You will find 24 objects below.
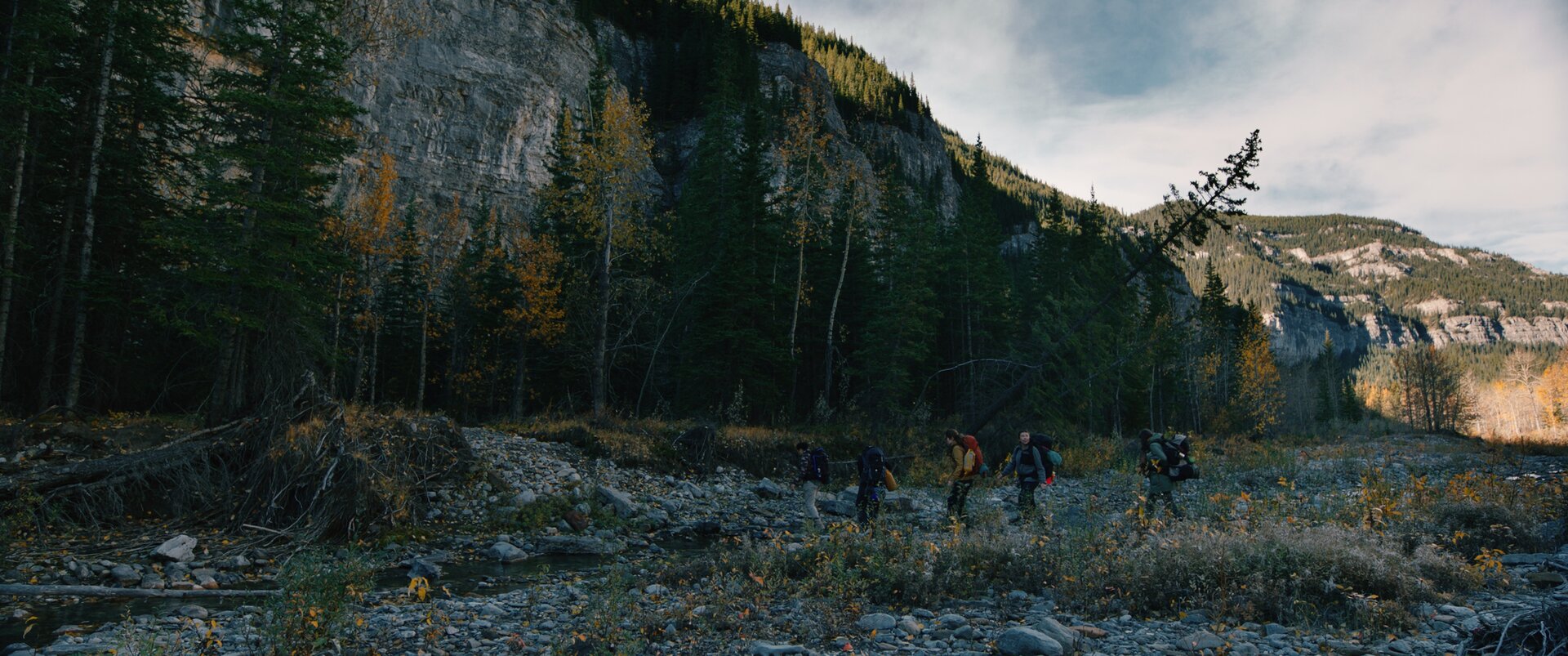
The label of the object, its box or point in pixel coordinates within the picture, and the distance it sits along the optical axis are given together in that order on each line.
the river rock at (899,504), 15.64
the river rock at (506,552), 11.83
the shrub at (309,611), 6.01
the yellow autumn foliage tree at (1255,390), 56.78
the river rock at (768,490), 19.78
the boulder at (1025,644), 5.86
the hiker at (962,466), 12.84
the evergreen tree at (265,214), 16.19
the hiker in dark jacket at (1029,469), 13.18
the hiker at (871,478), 13.11
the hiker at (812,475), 14.74
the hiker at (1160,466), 12.51
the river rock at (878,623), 7.02
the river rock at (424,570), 9.97
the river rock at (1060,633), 6.06
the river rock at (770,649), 6.24
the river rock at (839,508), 16.88
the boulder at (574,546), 12.70
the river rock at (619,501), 15.54
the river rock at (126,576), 8.93
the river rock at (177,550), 9.87
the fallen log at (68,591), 7.86
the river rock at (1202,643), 6.01
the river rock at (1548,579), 7.74
